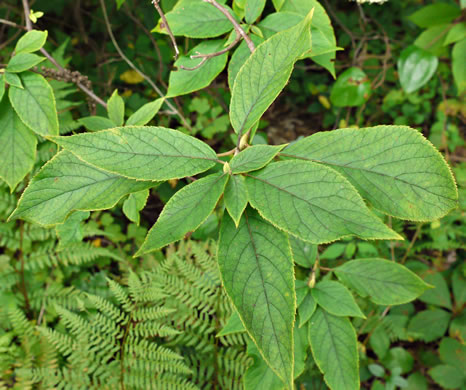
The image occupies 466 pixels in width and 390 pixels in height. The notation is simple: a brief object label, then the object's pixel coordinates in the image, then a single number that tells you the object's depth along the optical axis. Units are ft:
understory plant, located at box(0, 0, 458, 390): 2.31
